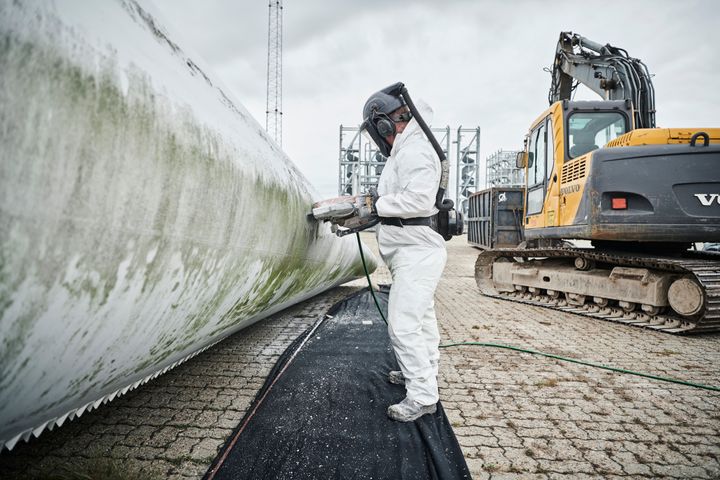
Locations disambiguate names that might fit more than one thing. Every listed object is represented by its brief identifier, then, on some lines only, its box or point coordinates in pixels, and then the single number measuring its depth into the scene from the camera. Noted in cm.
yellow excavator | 432
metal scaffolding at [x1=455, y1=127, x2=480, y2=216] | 2867
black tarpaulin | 192
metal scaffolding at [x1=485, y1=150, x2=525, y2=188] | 3016
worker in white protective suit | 242
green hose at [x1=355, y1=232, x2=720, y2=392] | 298
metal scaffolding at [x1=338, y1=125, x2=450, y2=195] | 2767
